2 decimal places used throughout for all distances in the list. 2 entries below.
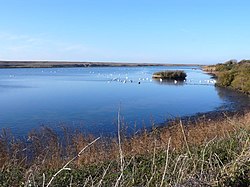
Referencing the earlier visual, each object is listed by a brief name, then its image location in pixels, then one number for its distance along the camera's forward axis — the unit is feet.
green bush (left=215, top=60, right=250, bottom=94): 71.37
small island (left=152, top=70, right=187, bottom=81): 116.05
